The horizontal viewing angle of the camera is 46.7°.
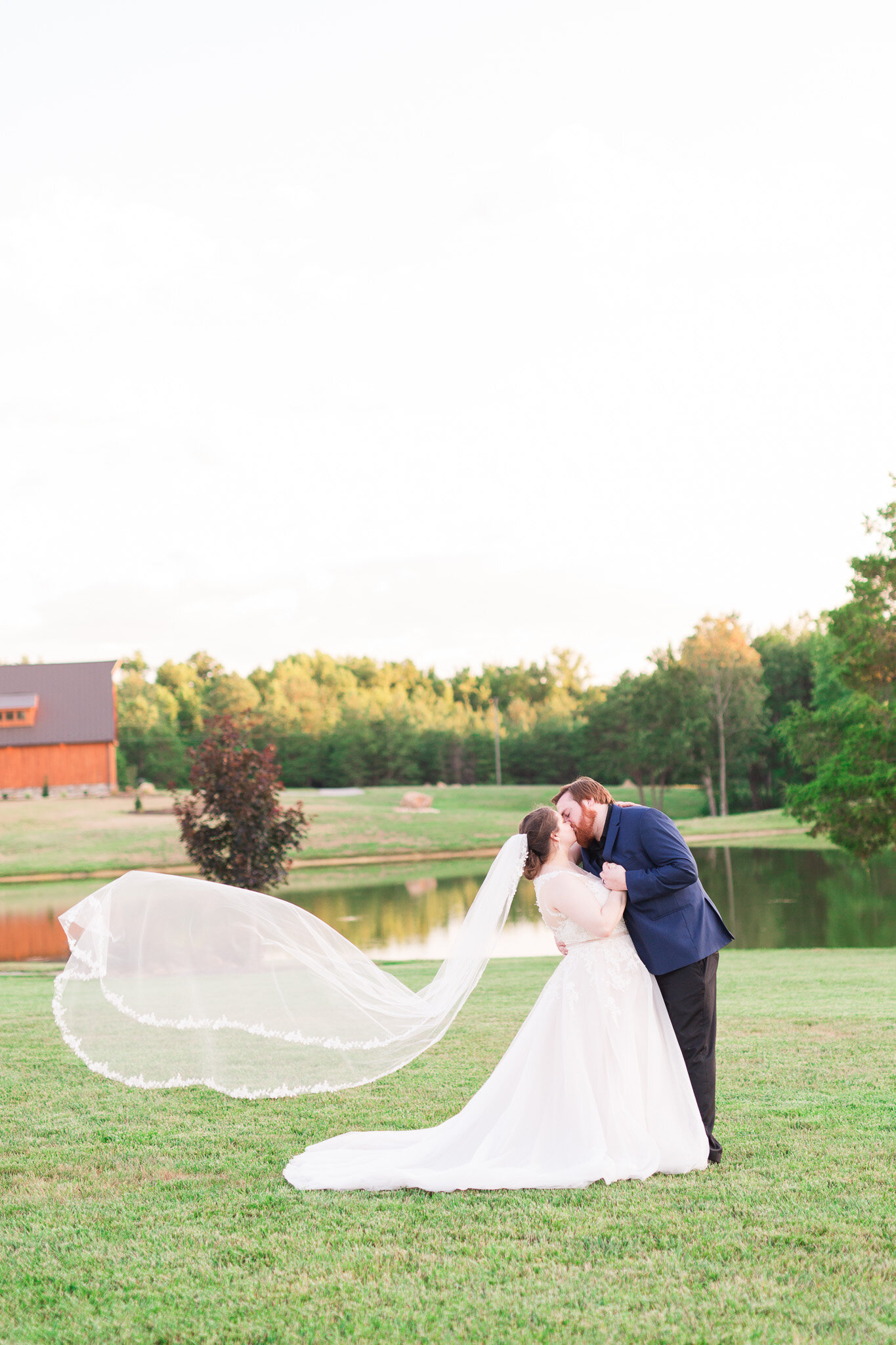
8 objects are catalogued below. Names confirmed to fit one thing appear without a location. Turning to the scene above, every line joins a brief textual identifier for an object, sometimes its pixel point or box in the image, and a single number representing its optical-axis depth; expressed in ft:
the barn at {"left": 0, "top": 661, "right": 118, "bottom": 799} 177.68
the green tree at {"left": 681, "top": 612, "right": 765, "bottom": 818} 185.26
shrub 57.67
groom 17.37
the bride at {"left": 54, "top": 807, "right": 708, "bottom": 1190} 16.60
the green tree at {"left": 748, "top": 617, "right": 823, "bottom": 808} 207.41
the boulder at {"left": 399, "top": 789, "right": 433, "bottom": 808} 175.42
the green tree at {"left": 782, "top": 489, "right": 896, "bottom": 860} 68.39
